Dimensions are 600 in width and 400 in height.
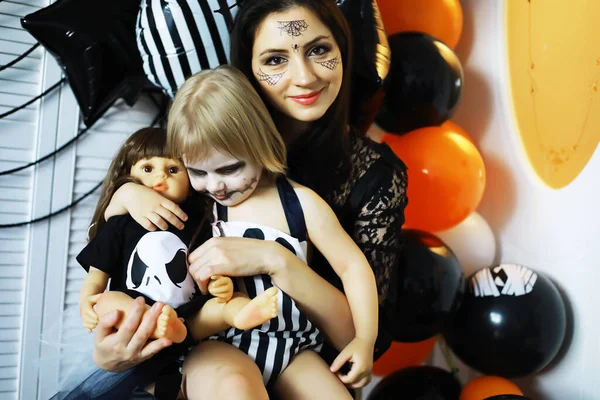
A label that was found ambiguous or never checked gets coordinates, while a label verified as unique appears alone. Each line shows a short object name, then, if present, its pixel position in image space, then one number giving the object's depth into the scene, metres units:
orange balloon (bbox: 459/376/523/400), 1.49
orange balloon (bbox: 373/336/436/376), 1.76
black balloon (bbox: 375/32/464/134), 1.57
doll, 0.96
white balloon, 1.78
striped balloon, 1.31
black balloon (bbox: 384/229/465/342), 1.46
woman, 1.00
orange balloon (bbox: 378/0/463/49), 1.70
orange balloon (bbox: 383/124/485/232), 1.57
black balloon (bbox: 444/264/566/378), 1.47
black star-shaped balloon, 1.37
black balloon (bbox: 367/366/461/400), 1.55
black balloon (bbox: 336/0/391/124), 1.40
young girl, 1.06
